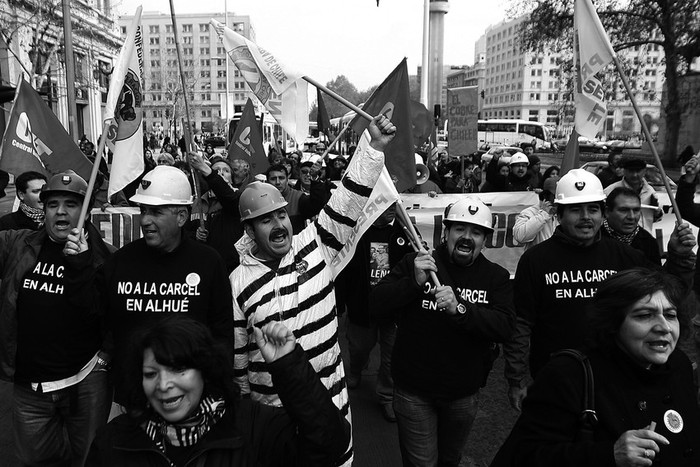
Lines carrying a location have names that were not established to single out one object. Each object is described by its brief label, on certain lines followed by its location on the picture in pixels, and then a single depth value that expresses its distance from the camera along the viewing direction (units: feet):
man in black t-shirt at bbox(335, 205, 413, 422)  15.93
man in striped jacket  9.07
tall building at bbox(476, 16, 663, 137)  273.95
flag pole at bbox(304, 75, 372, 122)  11.27
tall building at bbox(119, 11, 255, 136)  253.85
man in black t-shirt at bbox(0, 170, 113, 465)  10.21
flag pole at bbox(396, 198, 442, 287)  11.75
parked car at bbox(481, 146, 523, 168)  93.74
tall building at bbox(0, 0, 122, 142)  70.13
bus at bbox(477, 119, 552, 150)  179.52
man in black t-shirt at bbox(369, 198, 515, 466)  10.36
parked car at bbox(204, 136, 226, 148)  125.12
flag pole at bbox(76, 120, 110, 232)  10.30
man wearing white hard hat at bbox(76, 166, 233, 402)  9.77
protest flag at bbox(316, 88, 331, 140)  26.45
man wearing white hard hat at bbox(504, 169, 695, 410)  10.78
